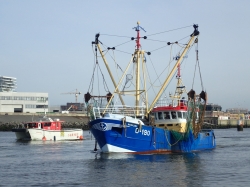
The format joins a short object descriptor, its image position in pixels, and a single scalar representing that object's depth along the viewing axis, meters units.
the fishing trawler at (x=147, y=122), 39.16
